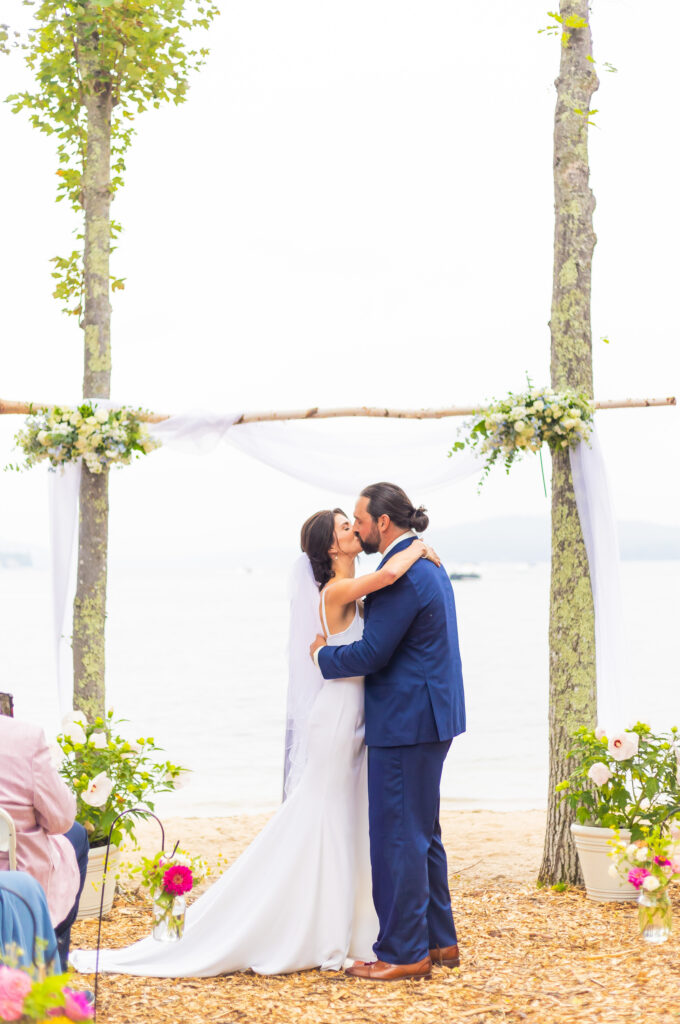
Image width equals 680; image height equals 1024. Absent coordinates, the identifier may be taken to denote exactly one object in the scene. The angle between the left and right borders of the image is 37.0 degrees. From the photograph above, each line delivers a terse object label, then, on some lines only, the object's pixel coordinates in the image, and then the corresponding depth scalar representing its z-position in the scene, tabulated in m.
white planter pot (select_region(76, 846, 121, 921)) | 4.36
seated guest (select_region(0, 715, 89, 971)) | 2.84
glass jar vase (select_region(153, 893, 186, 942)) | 3.22
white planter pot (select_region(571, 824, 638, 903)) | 4.49
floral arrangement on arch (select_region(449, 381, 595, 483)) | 4.61
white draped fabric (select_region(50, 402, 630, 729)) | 4.70
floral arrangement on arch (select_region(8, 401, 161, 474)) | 4.59
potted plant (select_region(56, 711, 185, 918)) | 4.37
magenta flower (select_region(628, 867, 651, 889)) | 3.78
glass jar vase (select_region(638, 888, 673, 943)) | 3.78
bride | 3.59
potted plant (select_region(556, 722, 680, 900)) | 4.47
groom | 3.50
